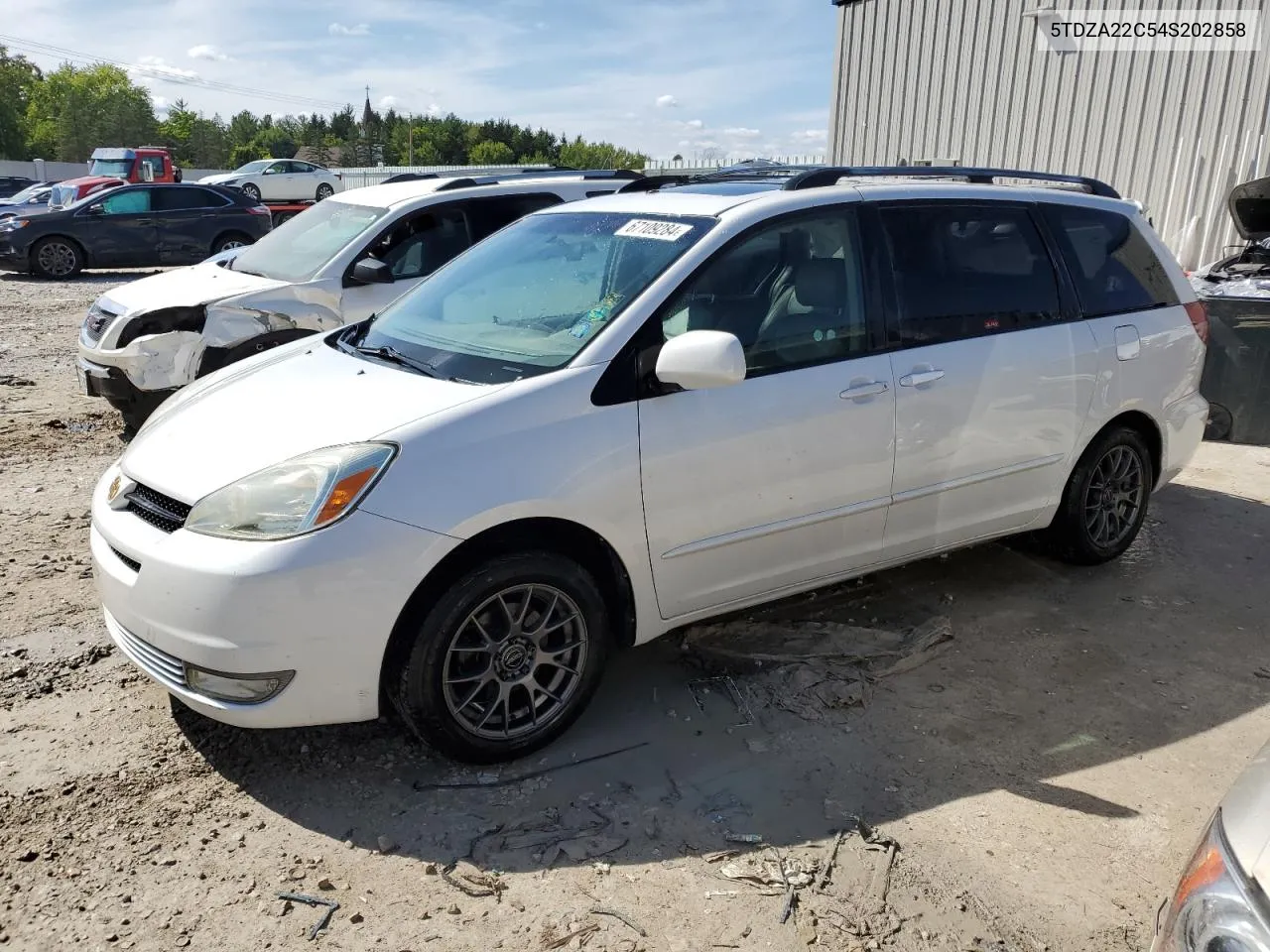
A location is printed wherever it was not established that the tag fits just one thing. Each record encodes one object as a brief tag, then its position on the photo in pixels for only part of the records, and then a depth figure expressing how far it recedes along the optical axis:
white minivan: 2.81
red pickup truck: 24.34
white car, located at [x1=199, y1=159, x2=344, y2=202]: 29.16
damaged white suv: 6.34
